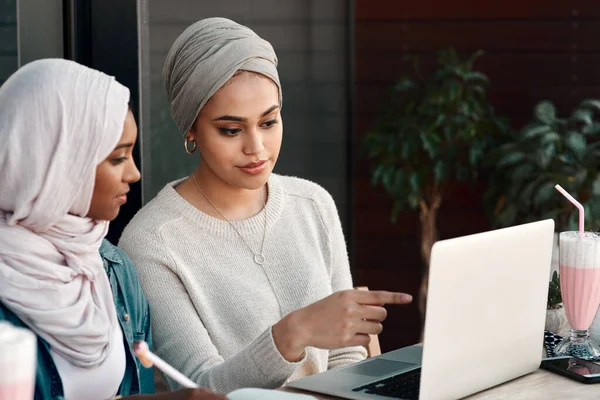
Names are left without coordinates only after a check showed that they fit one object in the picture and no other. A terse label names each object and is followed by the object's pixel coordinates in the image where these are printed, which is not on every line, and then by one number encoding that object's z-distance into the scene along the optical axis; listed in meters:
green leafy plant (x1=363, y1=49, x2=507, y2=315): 4.43
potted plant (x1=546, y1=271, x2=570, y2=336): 2.48
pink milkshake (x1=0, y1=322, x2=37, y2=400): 1.56
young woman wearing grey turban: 2.37
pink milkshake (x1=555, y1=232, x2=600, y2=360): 2.30
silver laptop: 2.03
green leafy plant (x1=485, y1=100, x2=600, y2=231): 4.10
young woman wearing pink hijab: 2.02
